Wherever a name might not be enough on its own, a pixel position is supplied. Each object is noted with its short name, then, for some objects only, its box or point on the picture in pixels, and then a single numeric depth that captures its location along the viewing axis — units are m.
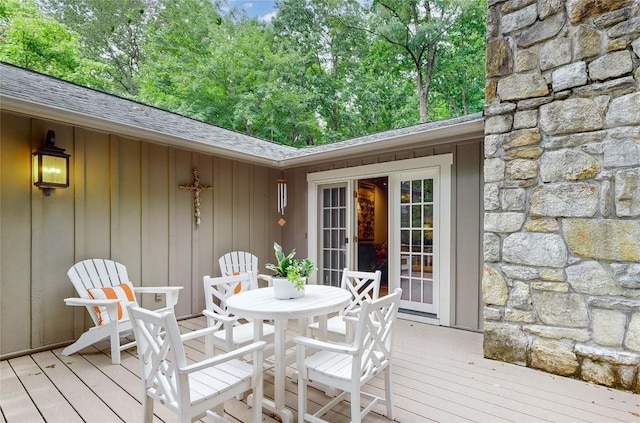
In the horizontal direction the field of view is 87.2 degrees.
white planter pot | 2.47
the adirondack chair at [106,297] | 3.02
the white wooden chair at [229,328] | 2.31
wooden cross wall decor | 4.53
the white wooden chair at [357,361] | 1.81
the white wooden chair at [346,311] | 2.82
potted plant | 2.45
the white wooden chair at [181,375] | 1.55
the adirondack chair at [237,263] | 4.72
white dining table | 2.11
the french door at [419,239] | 4.24
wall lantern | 3.17
